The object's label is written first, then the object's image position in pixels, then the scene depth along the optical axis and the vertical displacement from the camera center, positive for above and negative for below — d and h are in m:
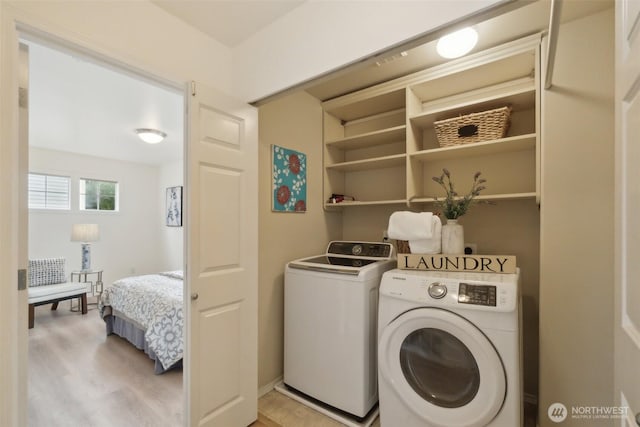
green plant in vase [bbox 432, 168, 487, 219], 1.80 +0.06
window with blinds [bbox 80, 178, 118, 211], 4.91 +0.31
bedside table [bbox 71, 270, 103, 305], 4.55 -1.13
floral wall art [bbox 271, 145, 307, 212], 2.14 +0.26
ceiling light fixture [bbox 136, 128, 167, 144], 3.56 +1.01
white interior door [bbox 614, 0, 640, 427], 0.60 +0.01
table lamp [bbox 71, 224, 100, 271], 4.32 -0.39
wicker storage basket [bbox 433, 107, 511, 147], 1.81 +0.58
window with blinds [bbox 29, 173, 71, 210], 4.35 +0.33
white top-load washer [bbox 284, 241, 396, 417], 1.76 -0.78
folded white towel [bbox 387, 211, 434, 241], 1.75 -0.08
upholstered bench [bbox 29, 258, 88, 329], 3.65 -1.04
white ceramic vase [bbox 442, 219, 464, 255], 1.77 -0.17
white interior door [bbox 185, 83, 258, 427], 1.49 -0.28
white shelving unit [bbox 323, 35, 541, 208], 1.81 +0.65
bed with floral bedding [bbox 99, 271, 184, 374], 2.45 -1.02
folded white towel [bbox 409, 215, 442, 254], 1.77 -0.19
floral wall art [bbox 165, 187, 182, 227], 5.35 +0.11
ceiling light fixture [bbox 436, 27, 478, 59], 1.52 +0.95
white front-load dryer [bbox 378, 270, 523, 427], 1.29 -0.70
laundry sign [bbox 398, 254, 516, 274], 1.56 -0.30
